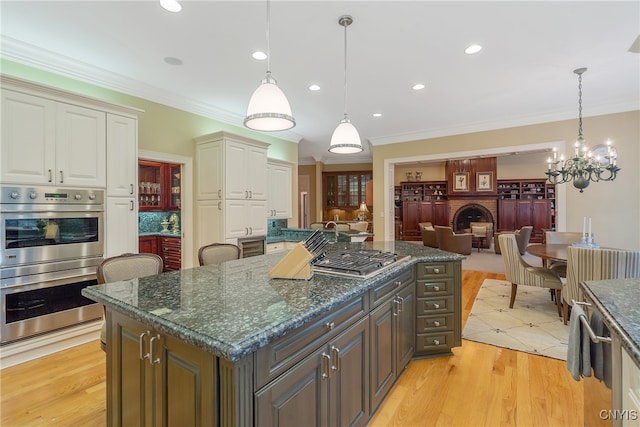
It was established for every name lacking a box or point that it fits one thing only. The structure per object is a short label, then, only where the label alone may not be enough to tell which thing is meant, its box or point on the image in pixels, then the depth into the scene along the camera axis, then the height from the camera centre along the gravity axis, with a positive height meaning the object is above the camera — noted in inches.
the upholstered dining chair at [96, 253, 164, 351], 74.5 -15.0
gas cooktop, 71.1 -13.7
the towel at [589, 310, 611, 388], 48.3 -24.0
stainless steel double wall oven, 97.8 -15.4
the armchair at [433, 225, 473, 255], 315.6 -31.7
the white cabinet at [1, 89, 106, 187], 97.3 +25.3
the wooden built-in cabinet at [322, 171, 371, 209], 388.5 +31.3
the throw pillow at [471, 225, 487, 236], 369.1 -23.6
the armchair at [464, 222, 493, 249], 370.0 -25.9
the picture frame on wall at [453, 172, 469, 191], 391.2 +40.5
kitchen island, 39.3 -22.2
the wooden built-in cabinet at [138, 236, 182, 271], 189.1 -23.1
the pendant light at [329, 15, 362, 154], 103.8 +25.8
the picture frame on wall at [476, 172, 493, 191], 378.0 +39.0
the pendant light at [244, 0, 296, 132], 72.1 +26.7
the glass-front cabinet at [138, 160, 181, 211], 202.7 +19.2
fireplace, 394.0 -6.4
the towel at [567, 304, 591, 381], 50.3 -23.9
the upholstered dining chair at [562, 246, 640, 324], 102.7 -20.1
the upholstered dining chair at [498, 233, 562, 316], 140.0 -30.4
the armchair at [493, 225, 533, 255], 271.6 -24.2
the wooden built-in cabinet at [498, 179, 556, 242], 369.1 +7.5
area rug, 114.3 -51.1
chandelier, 145.3 +23.2
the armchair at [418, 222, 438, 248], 341.4 -29.6
